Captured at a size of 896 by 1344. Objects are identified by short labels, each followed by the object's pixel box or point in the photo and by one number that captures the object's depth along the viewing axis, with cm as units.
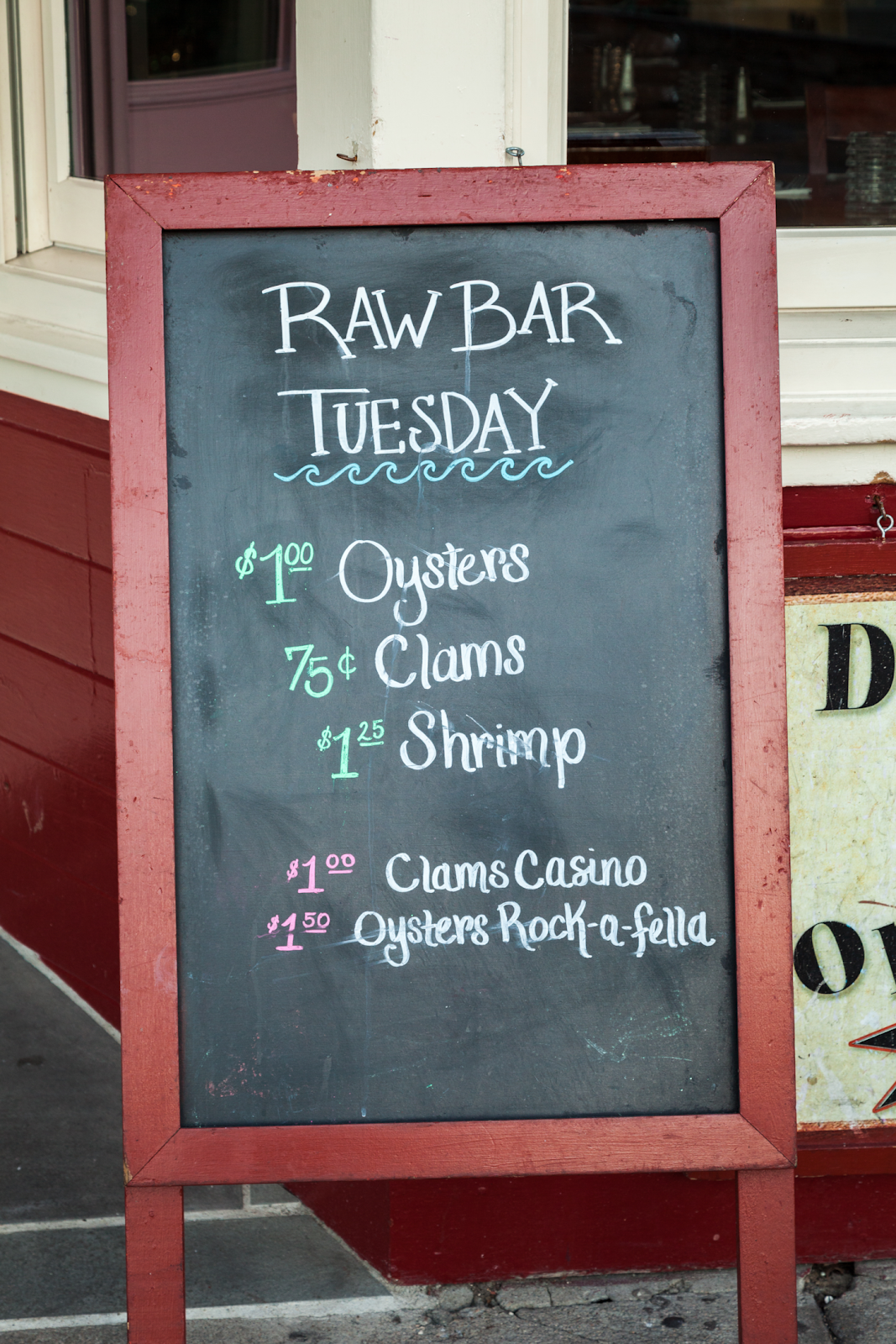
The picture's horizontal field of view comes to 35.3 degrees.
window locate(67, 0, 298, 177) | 329
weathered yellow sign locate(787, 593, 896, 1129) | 262
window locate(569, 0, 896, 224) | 308
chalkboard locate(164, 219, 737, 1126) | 194
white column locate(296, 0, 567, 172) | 237
